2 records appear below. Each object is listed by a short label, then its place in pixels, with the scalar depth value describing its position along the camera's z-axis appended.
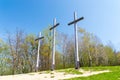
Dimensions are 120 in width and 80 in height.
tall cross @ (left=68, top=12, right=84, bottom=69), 8.74
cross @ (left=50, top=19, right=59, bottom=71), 9.80
